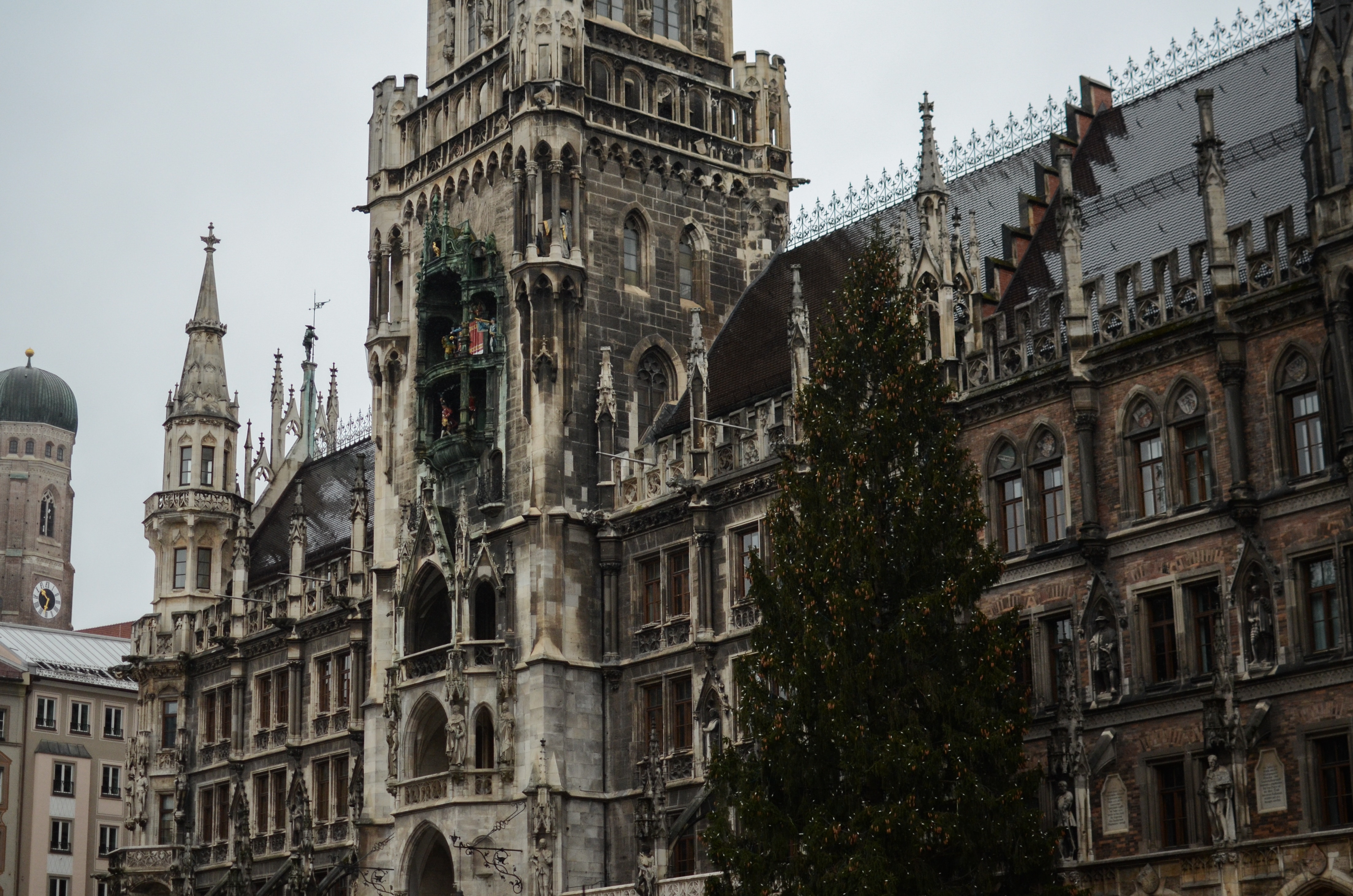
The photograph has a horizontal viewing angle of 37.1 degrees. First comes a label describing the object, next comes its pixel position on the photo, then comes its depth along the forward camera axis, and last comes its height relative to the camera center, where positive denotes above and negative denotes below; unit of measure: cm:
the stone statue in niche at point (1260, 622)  3138 +429
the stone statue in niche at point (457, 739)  4316 +389
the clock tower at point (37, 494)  12675 +2811
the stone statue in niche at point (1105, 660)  3372 +405
